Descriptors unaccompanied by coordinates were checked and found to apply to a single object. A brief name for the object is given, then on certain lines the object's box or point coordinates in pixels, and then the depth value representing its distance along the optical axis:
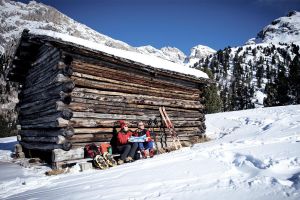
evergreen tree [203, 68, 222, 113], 25.74
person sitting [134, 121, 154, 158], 6.72
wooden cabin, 6.54
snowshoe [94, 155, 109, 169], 5.87
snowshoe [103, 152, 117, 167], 5.98
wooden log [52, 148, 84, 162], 6.14
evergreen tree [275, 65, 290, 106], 32.85
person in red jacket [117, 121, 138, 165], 6.35
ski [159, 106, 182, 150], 8.56
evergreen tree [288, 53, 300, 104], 32.53
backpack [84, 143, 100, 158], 6.26
